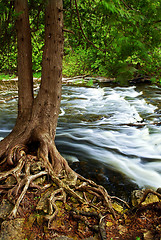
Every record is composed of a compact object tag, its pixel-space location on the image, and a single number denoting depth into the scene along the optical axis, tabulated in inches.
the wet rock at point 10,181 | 151.4
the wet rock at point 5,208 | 129.3
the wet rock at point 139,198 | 164.7
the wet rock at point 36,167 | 162.9
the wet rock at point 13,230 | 117.8
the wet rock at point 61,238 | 118.5
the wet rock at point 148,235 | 119.2
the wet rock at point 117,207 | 159.0
